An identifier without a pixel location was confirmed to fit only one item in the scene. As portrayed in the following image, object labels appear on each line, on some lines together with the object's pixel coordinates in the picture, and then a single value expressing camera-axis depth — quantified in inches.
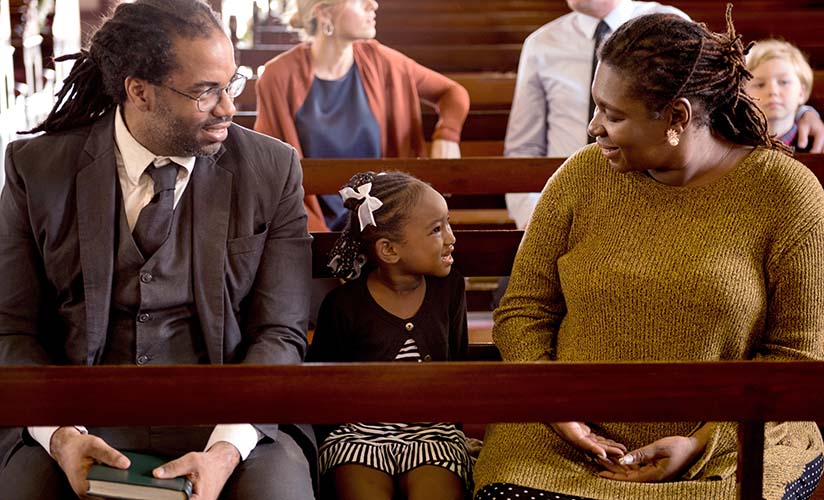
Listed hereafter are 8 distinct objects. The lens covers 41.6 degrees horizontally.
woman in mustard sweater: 77.7
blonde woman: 140.6
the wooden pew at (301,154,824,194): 123.3
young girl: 91.6
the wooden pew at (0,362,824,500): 60.7
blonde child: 142.4
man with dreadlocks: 81.7
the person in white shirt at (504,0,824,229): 147.4
